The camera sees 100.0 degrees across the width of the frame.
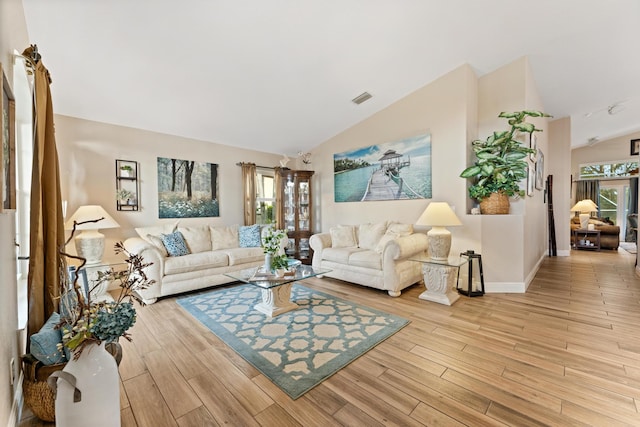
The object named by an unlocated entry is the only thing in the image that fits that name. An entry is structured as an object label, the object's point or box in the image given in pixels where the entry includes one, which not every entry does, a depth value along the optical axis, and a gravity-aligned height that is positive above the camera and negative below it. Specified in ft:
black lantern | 11.51 -3.16
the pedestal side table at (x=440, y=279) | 10.69 -2.89
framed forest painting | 14.60 +1.35
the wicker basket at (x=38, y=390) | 4.83 -3.18
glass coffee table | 9.36 -2.80
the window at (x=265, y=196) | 18.61 +1.06
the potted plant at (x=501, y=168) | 11.71 +1.75
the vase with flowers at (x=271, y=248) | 9.96 -1.38
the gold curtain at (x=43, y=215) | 5.69 -0.01
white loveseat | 11.60 -2.09
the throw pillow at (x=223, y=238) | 14.49 -1.43
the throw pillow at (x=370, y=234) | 14.14 -1.32
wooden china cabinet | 18.49 +0.12
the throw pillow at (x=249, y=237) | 14.98 -1.44
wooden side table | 22.14 -2.74
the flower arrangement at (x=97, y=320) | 4.19 -1.73
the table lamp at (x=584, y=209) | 24.38 -0.24
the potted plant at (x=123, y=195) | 13.14 +0.89
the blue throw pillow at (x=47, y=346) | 5.01 -2.48
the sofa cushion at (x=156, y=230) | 13.05 -0.85
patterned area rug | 6.48 -3.77
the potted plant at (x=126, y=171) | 13.28 +2.12
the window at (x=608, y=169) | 24.99 +3.56
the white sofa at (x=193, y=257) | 11.25 -2.12
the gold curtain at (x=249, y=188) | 17.57 +1.54
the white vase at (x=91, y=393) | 4.10 -2.82
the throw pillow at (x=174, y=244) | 12.55 -1.49
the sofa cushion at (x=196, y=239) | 13.53 -1.36
